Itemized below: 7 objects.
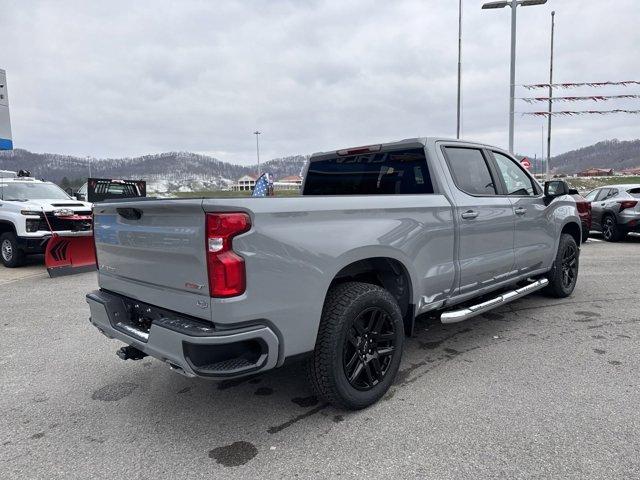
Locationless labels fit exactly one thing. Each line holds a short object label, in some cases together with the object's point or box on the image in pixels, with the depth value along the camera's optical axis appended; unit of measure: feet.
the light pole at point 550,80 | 74.33
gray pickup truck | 8.06
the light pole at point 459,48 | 65.05
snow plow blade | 27.86
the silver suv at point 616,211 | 37.68
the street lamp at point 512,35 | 53.67
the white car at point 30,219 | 30.09
